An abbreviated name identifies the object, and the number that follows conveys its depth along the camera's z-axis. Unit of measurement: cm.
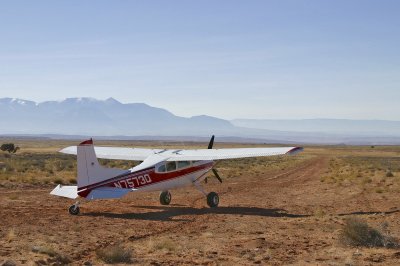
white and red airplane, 1741
